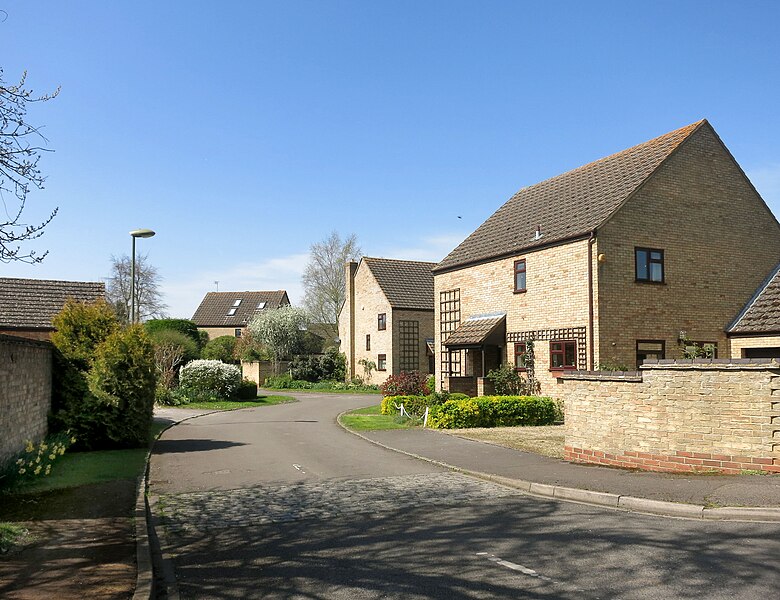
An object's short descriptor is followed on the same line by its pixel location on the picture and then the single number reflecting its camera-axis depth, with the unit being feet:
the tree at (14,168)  24.67
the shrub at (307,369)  157.99
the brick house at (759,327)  66.79
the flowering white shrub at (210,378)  116.37
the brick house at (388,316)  138.92
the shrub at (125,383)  53.16
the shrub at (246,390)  118.32
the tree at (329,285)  217.77
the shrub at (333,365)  158.30
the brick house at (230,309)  238.48
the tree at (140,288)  225.35
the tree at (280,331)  167.22
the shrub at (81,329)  55.21
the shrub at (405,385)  90.43
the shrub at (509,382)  79.30
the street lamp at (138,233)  66.83
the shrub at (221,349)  170.73
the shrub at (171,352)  116.47
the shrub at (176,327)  148.65
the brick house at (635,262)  71.51
